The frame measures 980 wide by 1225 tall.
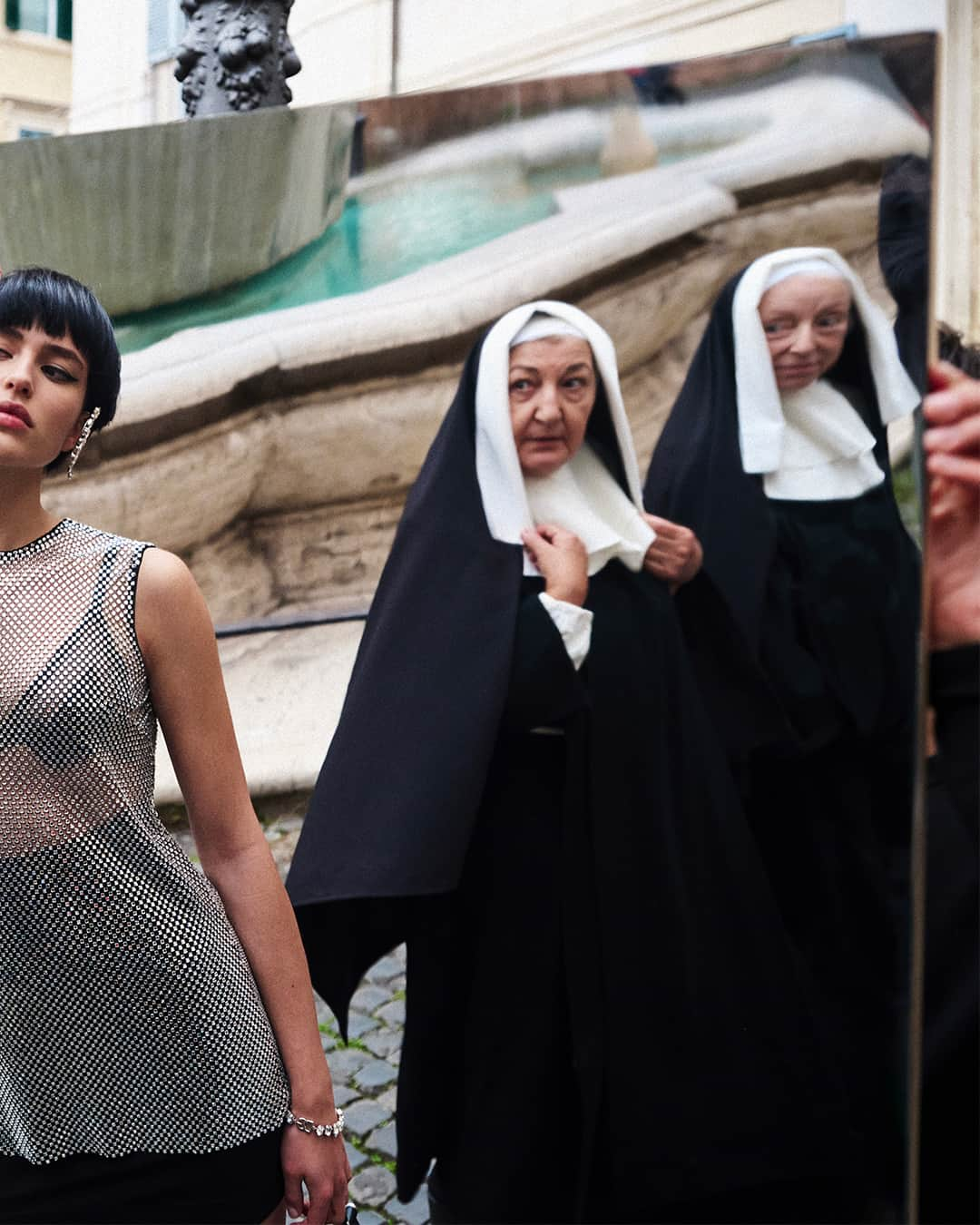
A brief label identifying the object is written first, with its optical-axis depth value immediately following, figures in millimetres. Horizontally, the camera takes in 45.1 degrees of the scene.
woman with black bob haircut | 1353
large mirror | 1538
